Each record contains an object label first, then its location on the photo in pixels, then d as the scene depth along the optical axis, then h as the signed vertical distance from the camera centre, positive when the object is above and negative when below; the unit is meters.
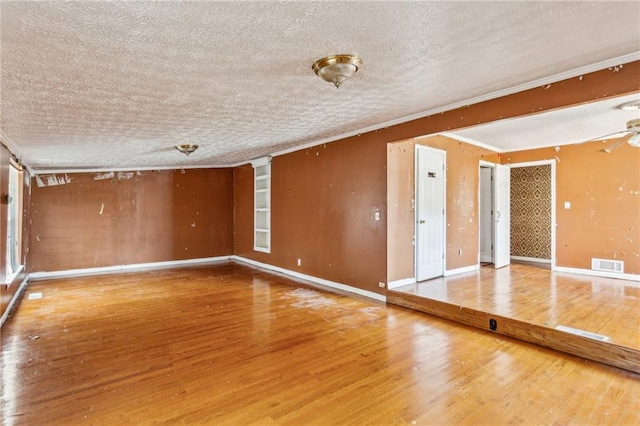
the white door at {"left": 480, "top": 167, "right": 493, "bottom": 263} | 7.15 -0.03
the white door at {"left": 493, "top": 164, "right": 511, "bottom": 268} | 6.48 -0.09
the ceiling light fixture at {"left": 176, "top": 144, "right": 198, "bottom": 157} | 4.91 +0.95
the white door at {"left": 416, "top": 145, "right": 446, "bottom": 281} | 5.09 +0.01
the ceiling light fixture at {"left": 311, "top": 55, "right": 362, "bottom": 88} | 2.24 +0.99
